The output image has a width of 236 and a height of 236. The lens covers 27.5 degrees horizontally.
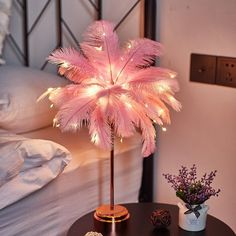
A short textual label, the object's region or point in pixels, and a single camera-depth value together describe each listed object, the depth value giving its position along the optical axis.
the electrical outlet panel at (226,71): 1.44
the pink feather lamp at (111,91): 1.22
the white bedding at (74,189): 1.33
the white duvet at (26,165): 1.24
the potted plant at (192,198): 1.21
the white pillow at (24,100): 1.58
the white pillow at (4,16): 1.94
